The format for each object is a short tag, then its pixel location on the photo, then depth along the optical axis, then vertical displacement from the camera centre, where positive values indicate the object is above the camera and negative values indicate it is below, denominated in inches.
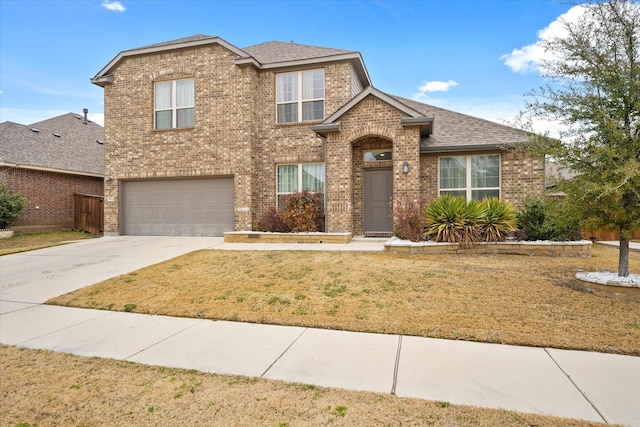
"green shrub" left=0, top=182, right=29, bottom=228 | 591.4 +9.8
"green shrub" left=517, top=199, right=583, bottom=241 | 360.5 -16.2
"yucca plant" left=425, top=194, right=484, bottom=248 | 359.6 -10.7
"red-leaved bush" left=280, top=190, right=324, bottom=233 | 467.5 -0.9
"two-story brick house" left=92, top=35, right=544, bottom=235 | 461.4 +96.4
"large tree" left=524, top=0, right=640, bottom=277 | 208.8 +62.9
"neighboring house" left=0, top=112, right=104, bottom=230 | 655.6 +81.2
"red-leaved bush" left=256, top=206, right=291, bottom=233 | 477.4 -15.6
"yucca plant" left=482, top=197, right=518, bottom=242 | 363.6 -9.7
